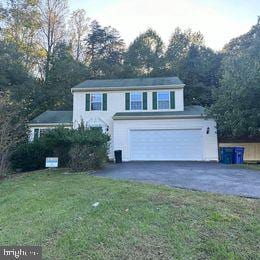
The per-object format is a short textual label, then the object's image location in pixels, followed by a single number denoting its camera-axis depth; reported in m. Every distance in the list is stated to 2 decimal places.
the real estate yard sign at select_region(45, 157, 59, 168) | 13.45
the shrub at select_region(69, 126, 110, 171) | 13.21
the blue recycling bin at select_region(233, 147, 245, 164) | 17.58
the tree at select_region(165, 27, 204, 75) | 34.76
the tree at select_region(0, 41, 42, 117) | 24.88
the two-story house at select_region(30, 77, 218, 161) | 18.86
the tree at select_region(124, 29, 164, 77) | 33.83
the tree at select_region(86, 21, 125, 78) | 37.19
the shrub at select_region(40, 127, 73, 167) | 13.90
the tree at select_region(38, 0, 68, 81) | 34.09
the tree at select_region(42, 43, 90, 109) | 30.83
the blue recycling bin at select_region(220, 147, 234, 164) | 17.69
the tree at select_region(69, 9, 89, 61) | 37.06
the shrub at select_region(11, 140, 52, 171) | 15.88
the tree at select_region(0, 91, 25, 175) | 12.58
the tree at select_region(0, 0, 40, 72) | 31.55
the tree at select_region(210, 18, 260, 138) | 15.48
